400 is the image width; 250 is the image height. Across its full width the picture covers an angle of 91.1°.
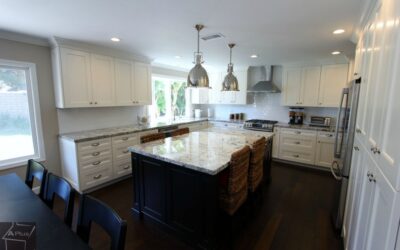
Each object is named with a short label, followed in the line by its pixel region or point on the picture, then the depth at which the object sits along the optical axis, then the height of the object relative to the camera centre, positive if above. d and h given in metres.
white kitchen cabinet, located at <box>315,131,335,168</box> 4.01 -0.96
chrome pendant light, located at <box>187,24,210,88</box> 2.37 +0.30
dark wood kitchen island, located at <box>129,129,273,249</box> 1.84 -0.87
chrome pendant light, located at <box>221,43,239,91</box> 2.92 +0.29
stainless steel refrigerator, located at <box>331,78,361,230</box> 2.01 -0.45
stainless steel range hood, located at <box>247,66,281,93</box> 4.86 +0.61
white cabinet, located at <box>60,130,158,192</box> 2.96 -0.97
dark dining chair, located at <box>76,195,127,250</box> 0.92 -0.63
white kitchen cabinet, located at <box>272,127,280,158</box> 4.64 -0.99
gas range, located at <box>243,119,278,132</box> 4.70 -0.56
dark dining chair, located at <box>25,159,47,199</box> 1.57 -0.63
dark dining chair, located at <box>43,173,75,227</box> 1.24 -0.63
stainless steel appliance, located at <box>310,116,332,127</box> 4.42 -0.41
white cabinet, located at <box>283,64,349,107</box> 4.13 +0.40
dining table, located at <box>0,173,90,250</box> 0.94 -0.70
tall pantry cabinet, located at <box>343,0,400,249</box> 0.90 -0.22
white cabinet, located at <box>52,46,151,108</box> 2.99 +0.36
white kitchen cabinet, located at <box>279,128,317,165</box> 4.23 -0.94
